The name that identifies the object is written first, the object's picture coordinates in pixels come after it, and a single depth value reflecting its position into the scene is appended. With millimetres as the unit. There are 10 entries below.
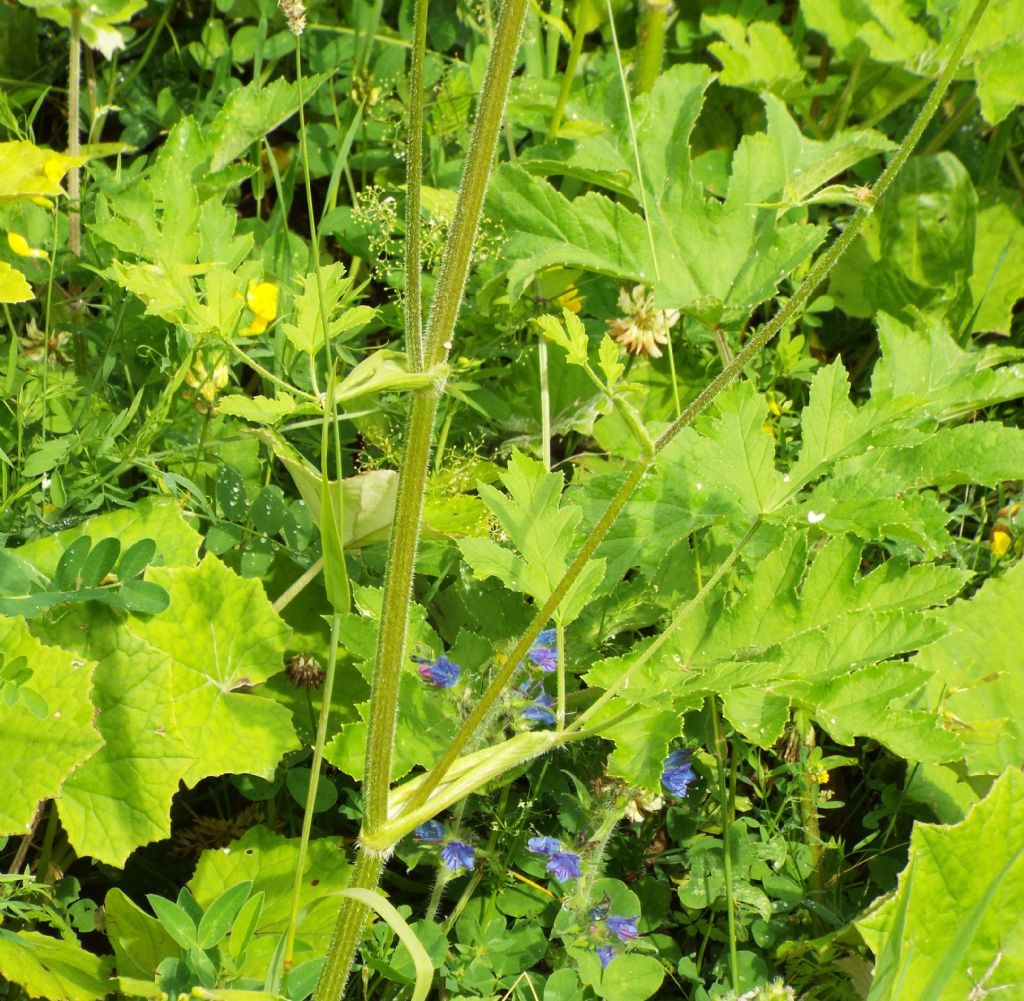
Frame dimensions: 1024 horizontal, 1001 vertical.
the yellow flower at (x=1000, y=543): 2574
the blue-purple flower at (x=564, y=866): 1961
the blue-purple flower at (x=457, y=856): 1971
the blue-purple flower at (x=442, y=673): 2010
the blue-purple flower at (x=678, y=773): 2066
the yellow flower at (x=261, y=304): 2385
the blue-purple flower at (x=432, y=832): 2025
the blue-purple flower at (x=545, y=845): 1975
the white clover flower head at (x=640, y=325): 2756
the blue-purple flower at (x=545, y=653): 2033
